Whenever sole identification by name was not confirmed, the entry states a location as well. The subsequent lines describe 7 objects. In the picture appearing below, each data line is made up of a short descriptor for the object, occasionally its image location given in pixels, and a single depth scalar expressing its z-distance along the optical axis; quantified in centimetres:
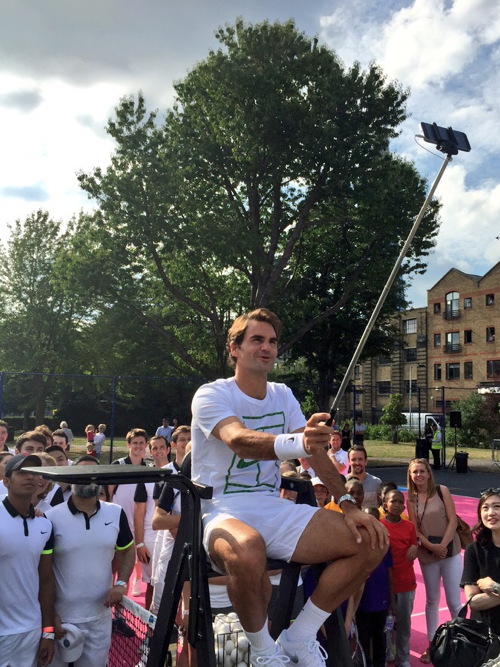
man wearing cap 362
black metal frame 191
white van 4362
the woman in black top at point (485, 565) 415
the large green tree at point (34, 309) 3575
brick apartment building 5416
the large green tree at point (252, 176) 1984
